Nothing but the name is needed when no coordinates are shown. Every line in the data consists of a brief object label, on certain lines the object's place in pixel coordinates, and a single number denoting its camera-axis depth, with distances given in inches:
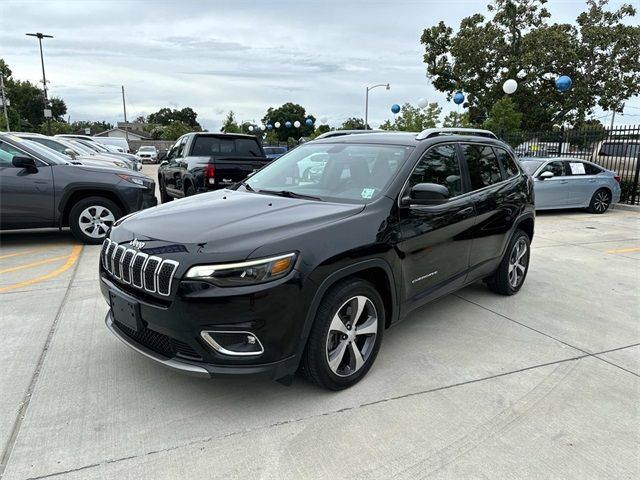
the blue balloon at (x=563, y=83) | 808.9
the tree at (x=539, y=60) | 1099.3
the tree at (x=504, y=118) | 878.4
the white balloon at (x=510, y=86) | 886.4
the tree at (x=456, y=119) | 1019.9
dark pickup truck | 366.9
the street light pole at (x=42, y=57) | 1449.3
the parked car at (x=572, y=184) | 459.8
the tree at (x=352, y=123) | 2531.0
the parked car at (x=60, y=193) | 263.9
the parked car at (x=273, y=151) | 1024.4
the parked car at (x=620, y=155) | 566.6
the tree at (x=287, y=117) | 3181.6
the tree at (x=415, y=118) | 1103.0
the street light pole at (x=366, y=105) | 1716.8
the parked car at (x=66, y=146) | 418.4
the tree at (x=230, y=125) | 2006.6
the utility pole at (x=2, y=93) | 1265.0
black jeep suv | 103.9
